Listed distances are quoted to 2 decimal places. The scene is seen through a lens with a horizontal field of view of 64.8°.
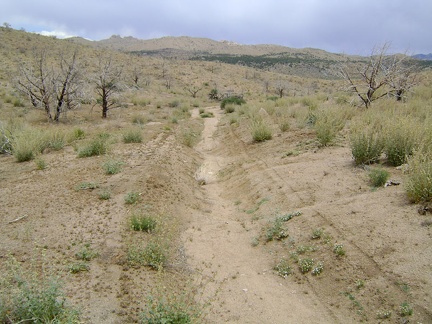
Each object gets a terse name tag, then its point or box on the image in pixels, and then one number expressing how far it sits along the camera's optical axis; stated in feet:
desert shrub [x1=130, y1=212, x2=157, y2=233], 20.83
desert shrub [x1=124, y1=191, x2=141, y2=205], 24.36
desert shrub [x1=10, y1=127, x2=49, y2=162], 35.40
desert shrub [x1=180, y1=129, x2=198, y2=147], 48.88
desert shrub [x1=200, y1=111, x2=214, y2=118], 83.15
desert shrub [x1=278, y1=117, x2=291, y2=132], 46.11
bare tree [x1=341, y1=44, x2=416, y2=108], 43.32
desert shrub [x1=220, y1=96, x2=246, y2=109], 96.21
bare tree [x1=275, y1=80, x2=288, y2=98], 156.72
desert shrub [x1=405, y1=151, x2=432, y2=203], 17.74
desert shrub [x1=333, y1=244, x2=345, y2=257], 17.40
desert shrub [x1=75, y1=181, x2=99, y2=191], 26.64
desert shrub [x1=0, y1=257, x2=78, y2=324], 11.91
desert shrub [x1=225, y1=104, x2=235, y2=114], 87.76
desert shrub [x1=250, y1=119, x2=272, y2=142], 44.32
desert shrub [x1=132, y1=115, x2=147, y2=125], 65.27
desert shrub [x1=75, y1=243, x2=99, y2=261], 17.49
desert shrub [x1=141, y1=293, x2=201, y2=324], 12.63
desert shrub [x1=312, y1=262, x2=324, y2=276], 17.19
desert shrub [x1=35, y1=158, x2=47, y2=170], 32.09
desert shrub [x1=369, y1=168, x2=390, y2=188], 22.40
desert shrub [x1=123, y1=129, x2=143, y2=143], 44.78
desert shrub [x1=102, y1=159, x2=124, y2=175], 30.17
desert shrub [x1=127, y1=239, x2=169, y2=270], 17.52
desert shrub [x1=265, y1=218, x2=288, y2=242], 21.02
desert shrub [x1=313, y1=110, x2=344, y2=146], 34.63
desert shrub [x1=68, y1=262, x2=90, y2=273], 16.28
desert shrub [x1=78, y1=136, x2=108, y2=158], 36.37
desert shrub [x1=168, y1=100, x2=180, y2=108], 94.22
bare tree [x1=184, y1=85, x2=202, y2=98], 135.33
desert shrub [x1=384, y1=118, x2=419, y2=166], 24.40
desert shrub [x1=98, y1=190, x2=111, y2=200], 24.99
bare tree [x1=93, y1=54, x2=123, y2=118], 65.92
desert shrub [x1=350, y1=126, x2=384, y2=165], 26.35
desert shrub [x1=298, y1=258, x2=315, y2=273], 17.65
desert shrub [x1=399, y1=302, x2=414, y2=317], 13.23
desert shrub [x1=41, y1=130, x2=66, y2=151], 39.93
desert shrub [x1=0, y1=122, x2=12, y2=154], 38.63
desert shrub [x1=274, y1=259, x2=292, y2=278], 17.99
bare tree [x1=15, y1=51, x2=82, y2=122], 58.75
